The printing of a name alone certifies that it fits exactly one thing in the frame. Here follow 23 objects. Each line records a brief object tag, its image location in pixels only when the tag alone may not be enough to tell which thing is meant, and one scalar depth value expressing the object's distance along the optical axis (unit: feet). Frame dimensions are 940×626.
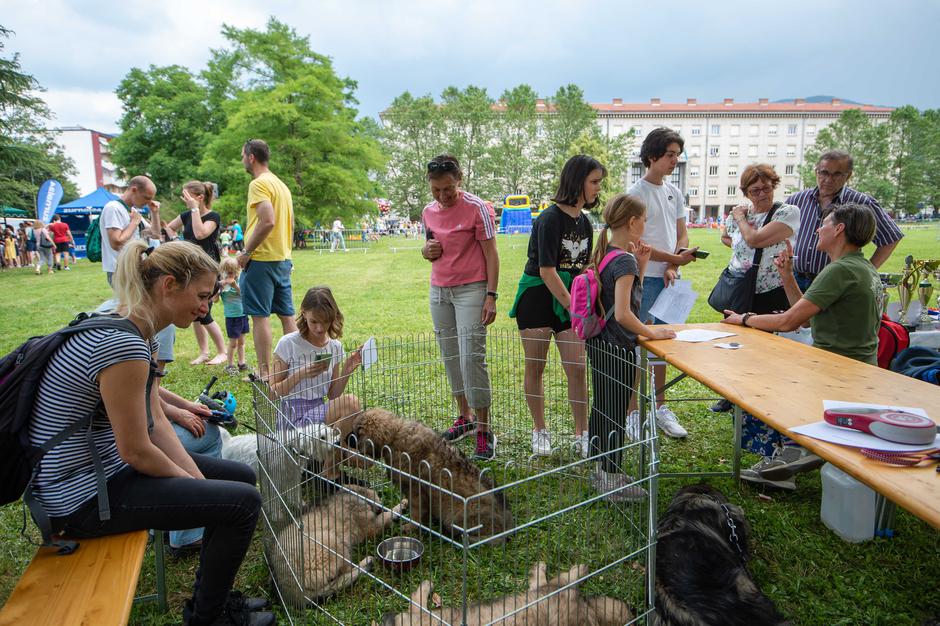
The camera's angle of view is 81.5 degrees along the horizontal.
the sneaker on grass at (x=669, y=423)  14.51
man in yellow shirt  16.19
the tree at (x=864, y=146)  182.09
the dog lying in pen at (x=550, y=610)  6.72
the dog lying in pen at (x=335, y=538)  8.14
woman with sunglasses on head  12.85
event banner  68.54
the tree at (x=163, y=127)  119.96
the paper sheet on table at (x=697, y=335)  11.08
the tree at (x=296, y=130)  93.20
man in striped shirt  14.10
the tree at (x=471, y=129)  193.47
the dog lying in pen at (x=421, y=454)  9.62
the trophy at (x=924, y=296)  16.76
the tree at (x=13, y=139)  56.54
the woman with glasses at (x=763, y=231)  13.09
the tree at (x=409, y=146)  188.24
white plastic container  9.70
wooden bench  5.34
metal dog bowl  8.48
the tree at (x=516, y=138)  198.90
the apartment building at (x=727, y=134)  255.91
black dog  6.41
